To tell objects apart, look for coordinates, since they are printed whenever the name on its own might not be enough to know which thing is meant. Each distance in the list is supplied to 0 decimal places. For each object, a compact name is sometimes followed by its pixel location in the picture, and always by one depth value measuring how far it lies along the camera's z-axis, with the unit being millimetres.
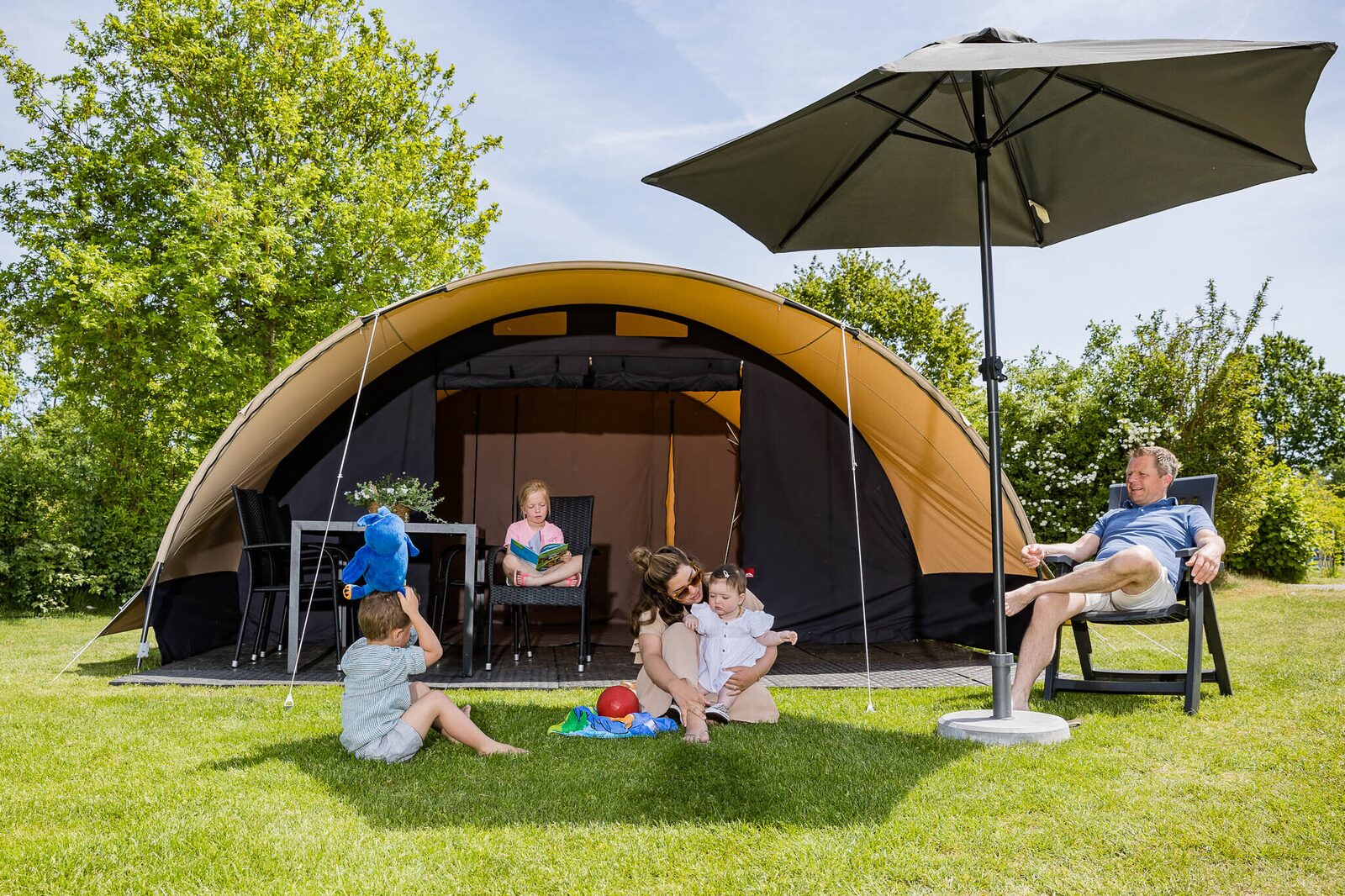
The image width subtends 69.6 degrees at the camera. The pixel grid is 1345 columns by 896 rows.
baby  3262
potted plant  4664
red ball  3215
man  3256
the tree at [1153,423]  8750
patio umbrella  2547
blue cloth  3072
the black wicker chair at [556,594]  4582
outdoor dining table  4152
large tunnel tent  4801
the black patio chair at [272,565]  4570
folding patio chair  3307
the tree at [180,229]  8203
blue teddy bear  3799
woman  3217
